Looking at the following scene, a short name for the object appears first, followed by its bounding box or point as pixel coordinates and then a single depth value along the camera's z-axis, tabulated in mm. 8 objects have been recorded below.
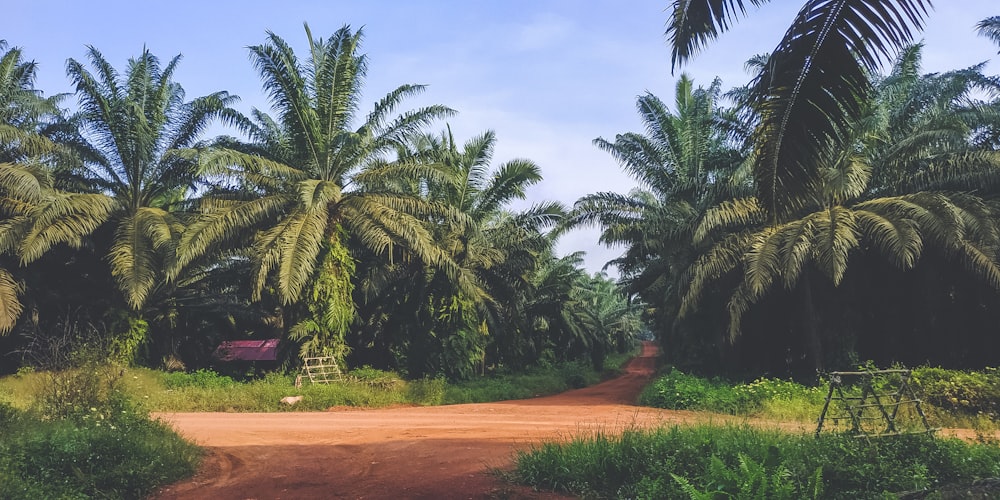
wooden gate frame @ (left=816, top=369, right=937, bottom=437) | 7055
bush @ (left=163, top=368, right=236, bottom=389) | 18406
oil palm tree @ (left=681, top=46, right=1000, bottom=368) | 15164
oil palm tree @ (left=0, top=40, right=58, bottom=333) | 17734
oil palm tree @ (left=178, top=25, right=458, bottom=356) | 17547
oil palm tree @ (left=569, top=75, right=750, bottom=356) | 20016
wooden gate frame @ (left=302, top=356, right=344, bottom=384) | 18500
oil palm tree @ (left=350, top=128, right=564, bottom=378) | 21859
